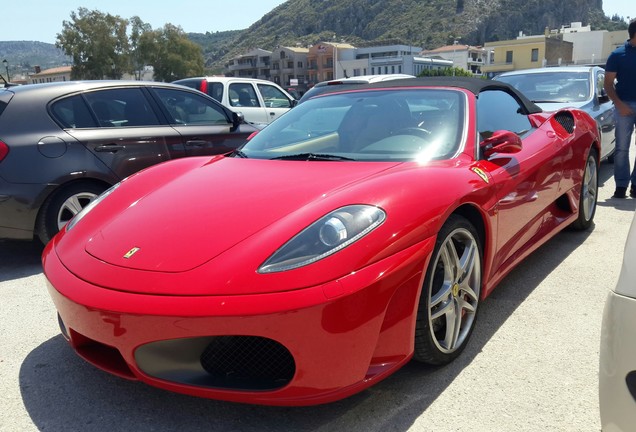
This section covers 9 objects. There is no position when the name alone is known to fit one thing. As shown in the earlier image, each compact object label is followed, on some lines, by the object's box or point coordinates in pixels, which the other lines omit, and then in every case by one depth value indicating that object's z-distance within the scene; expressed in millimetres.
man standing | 5512
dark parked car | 3886
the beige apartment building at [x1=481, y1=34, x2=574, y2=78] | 77000
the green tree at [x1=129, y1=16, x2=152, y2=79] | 78562
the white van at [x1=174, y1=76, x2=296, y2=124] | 9023
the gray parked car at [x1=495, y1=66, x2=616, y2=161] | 6309
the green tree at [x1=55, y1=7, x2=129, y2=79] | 72688
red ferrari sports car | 1793
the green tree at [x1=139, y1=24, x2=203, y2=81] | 80375
